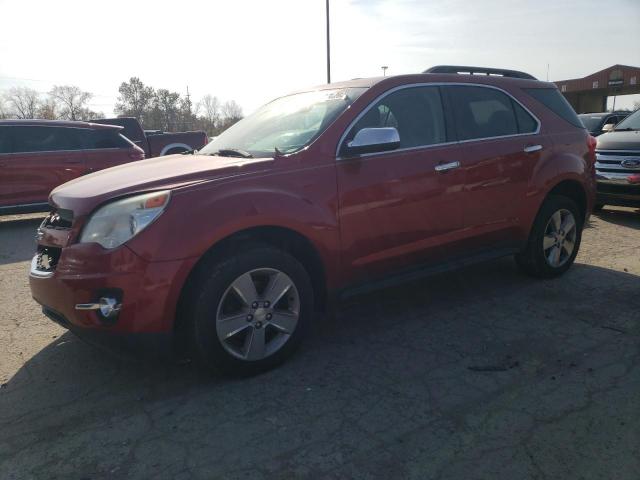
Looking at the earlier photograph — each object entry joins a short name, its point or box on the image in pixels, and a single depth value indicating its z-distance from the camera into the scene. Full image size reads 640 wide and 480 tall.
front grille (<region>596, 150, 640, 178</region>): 7.64
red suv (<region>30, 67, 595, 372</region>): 2.79
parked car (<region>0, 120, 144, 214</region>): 8.41
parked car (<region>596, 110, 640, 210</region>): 7.60
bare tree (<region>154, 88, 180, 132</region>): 57.66
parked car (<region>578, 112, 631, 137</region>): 12.69
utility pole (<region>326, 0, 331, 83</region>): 21.20
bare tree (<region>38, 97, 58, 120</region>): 53.41
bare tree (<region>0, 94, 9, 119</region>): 51.24
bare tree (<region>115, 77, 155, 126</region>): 59.81
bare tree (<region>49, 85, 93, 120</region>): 56.91
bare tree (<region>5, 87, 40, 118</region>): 54.54
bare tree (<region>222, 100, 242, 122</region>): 61.76
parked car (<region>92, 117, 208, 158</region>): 13.73
